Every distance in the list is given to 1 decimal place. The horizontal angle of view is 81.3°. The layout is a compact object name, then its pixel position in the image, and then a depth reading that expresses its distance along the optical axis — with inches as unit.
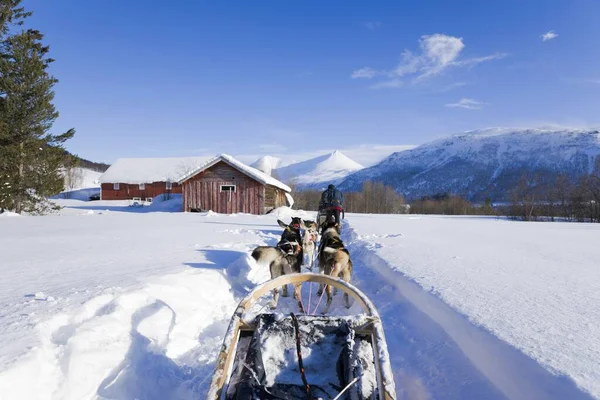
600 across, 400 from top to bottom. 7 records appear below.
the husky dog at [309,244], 310.4
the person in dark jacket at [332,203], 461.7
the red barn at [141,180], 1924.2
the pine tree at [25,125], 781.9
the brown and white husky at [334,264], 197.9
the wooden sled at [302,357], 82.4
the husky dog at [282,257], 217.6
